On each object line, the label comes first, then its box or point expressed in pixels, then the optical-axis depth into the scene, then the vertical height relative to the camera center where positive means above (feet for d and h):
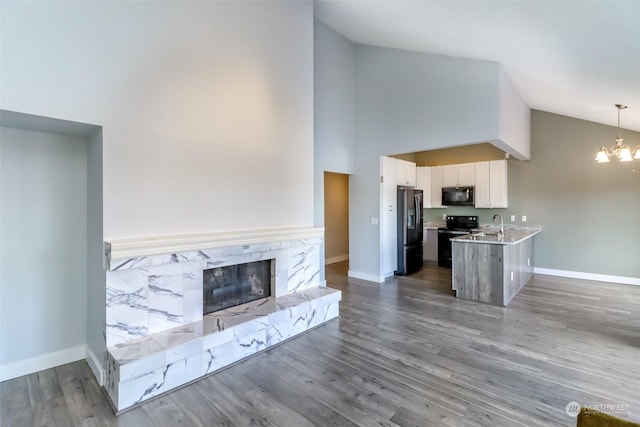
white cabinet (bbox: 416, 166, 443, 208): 24.94 +2.24
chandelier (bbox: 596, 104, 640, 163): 13.48 +2.69
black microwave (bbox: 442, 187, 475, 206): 22.76 +1.22
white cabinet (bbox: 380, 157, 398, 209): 19.34 +1.95
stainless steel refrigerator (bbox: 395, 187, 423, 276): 20.62 -1.25
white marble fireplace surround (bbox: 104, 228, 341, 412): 7.79 -3.44
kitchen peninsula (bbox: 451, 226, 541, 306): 14.56 -2.76
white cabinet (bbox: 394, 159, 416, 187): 20.85 +2.78
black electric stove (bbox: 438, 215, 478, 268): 23.08 -1.48
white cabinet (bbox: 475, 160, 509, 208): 21.56 +1.99
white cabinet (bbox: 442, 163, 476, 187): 22.79 +2.83
